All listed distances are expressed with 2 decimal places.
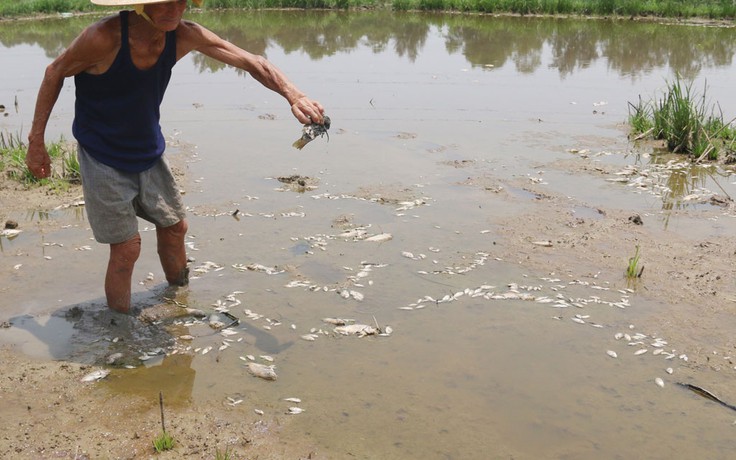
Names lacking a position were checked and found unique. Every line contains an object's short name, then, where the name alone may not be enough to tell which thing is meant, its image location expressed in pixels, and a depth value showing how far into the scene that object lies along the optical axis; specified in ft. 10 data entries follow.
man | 12.62
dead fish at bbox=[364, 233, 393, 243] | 18.49
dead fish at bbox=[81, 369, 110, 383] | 12.43
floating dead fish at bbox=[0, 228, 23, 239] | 18.44
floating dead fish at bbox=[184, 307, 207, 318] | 14.77
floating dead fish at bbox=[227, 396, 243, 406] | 11.96
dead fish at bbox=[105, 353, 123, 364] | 13.01
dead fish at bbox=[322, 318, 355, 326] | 14.62
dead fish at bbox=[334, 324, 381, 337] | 14.28
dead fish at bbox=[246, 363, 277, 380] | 12.74
